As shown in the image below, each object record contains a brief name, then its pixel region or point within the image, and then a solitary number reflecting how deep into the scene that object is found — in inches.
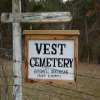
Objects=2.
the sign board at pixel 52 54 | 182.5
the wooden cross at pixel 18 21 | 181.6
